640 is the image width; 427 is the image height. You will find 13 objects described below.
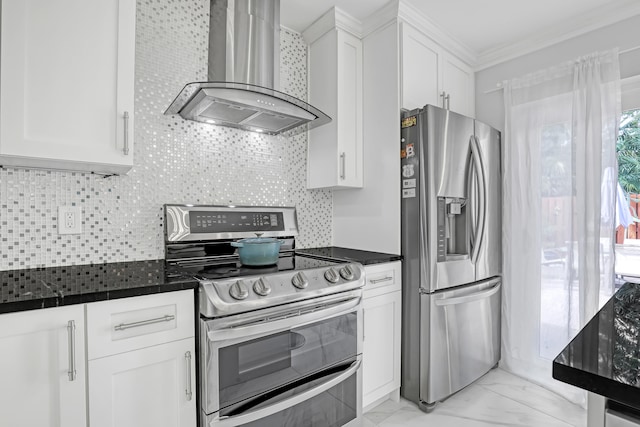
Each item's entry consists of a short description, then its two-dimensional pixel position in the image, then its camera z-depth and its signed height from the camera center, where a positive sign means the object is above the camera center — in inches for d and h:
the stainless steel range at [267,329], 53.3 -20.7
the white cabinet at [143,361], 45.8 -21.6
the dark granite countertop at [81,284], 42.0 -10.4
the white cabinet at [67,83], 48.0 +20.2
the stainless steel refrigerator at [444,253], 82.1 -10.4
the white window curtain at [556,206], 84.6 +1.9
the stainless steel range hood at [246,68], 68.0 +31.8
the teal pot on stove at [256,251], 69.1 -7.8
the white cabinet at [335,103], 91.6 +31.1
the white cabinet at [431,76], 89.2 +40.9
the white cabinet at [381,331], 78.9 -29.0
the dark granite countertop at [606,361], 24.8 -12.6
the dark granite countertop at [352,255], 79.5 -10.9
